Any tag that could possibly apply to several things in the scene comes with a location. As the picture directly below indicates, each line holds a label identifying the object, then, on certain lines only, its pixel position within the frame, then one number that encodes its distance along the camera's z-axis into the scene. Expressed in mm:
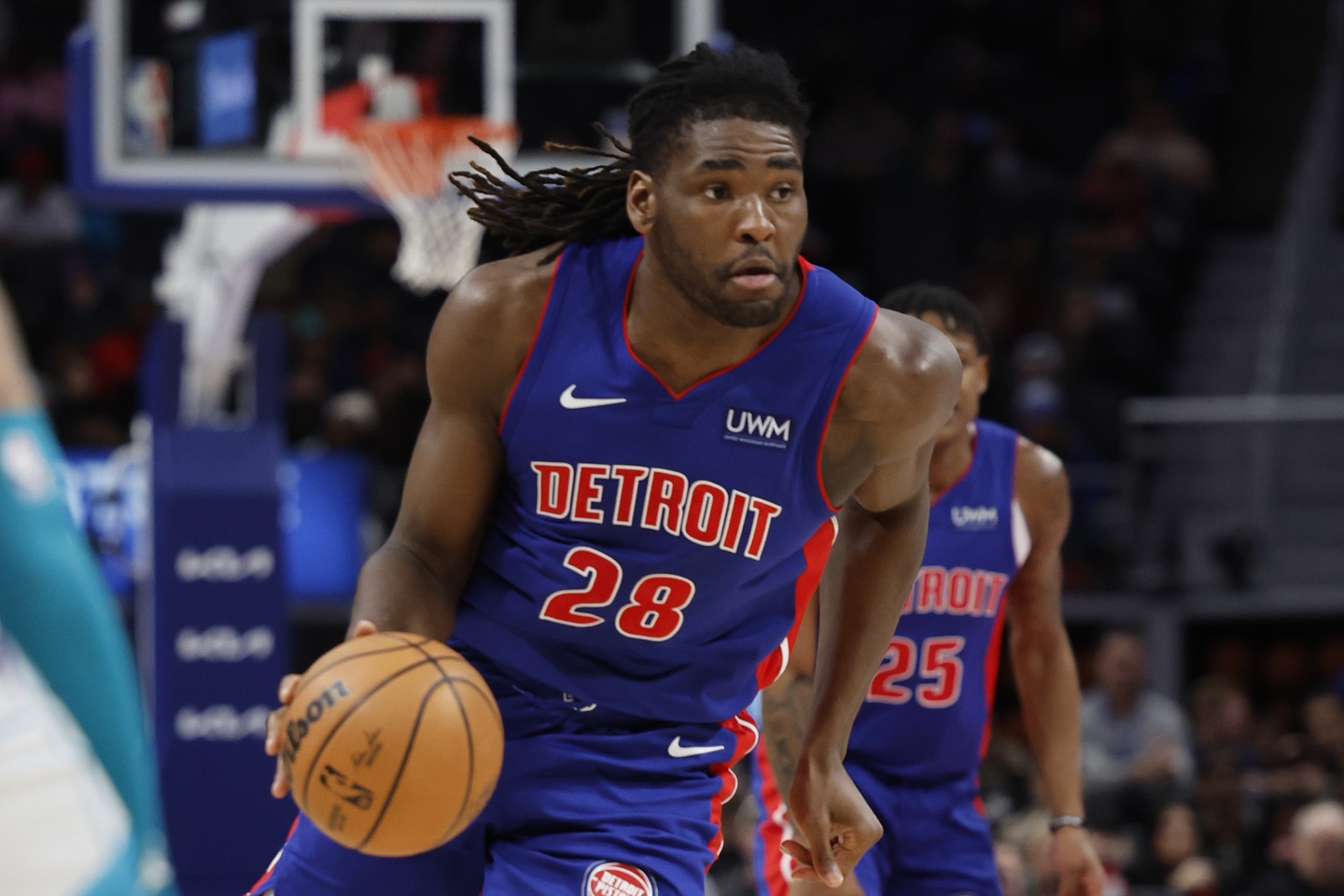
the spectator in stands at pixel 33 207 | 24484
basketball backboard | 14828
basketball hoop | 13742
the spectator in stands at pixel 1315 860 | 14656
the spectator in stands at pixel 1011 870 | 12869
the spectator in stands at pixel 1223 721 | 17984
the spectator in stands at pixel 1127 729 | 17016
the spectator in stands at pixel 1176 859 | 15039
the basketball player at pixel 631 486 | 6305
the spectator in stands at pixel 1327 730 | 17687
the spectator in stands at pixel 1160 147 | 26703
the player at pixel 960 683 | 8805
